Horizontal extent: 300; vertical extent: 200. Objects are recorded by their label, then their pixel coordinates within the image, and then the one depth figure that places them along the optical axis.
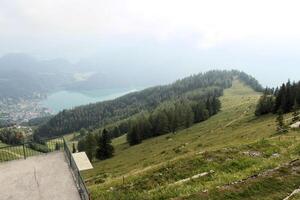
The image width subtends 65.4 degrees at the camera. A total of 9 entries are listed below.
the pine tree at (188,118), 94.72
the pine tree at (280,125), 39.14
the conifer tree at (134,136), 89.26
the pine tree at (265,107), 73.81
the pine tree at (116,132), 127.07
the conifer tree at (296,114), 46.05
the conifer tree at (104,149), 74.67
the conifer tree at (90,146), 77.40
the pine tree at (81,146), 84.92
